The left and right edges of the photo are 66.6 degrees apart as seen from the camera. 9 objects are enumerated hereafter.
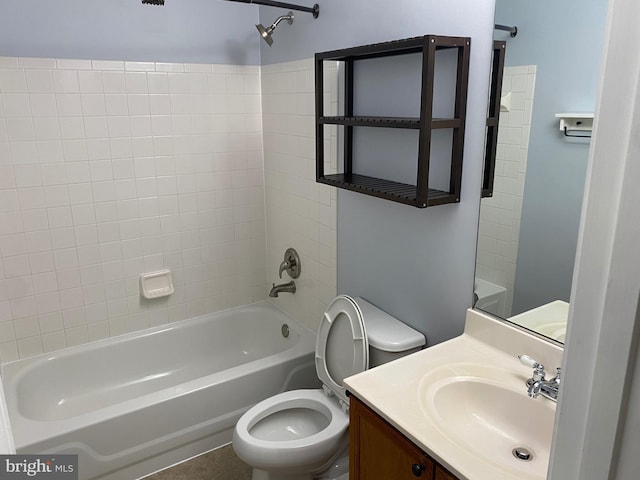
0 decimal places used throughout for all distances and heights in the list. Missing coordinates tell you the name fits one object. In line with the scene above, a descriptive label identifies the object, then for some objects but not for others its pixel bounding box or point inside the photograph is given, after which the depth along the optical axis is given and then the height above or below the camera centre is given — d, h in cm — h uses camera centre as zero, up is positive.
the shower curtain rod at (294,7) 227 +49
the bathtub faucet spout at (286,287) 291 -102
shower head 240 +39
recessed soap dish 285 -98
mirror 136 -16
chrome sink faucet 135 -74
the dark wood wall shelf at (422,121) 157 -3
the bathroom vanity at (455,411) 125 -81
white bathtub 216 -139
